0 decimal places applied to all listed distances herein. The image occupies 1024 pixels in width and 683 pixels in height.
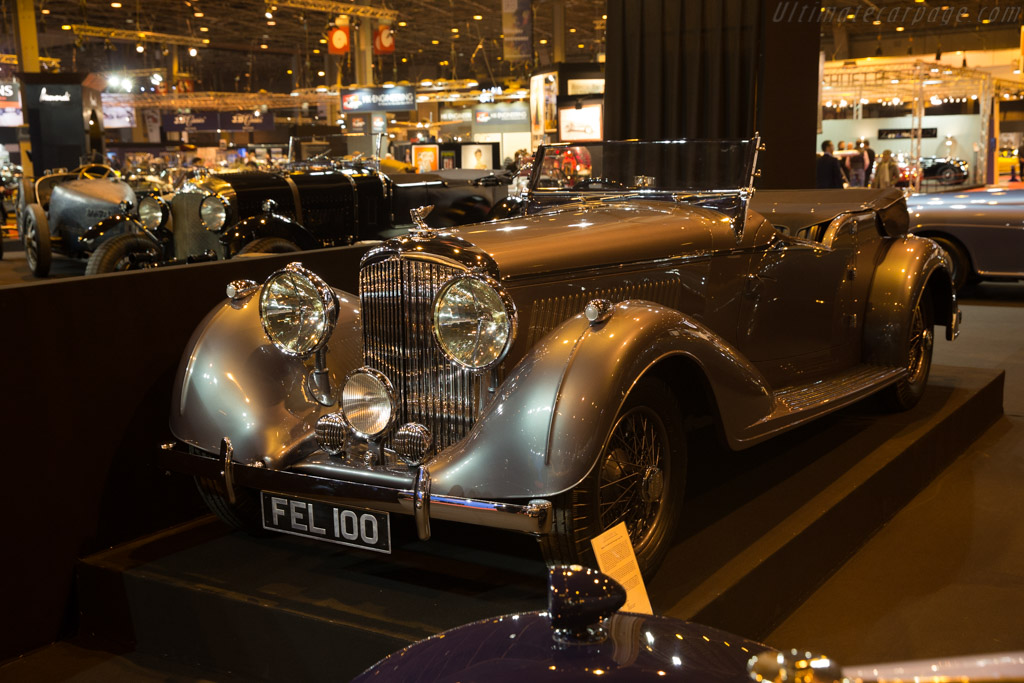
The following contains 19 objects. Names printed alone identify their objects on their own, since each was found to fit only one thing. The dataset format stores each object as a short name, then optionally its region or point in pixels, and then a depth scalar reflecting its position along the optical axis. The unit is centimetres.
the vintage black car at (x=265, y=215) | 693
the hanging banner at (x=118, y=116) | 2627
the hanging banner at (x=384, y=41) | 2050
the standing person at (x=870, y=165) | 1625
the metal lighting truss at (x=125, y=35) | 1999
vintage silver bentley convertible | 247
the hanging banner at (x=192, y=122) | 3234
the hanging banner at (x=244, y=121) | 3422
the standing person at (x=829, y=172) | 1161
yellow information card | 234
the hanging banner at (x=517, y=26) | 1310
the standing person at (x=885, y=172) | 1448
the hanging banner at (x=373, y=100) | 2062
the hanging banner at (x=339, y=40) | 1895
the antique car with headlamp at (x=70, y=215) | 988
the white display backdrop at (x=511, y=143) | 2258
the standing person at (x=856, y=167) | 1645
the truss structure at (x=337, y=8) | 1788
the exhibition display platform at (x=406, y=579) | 251
